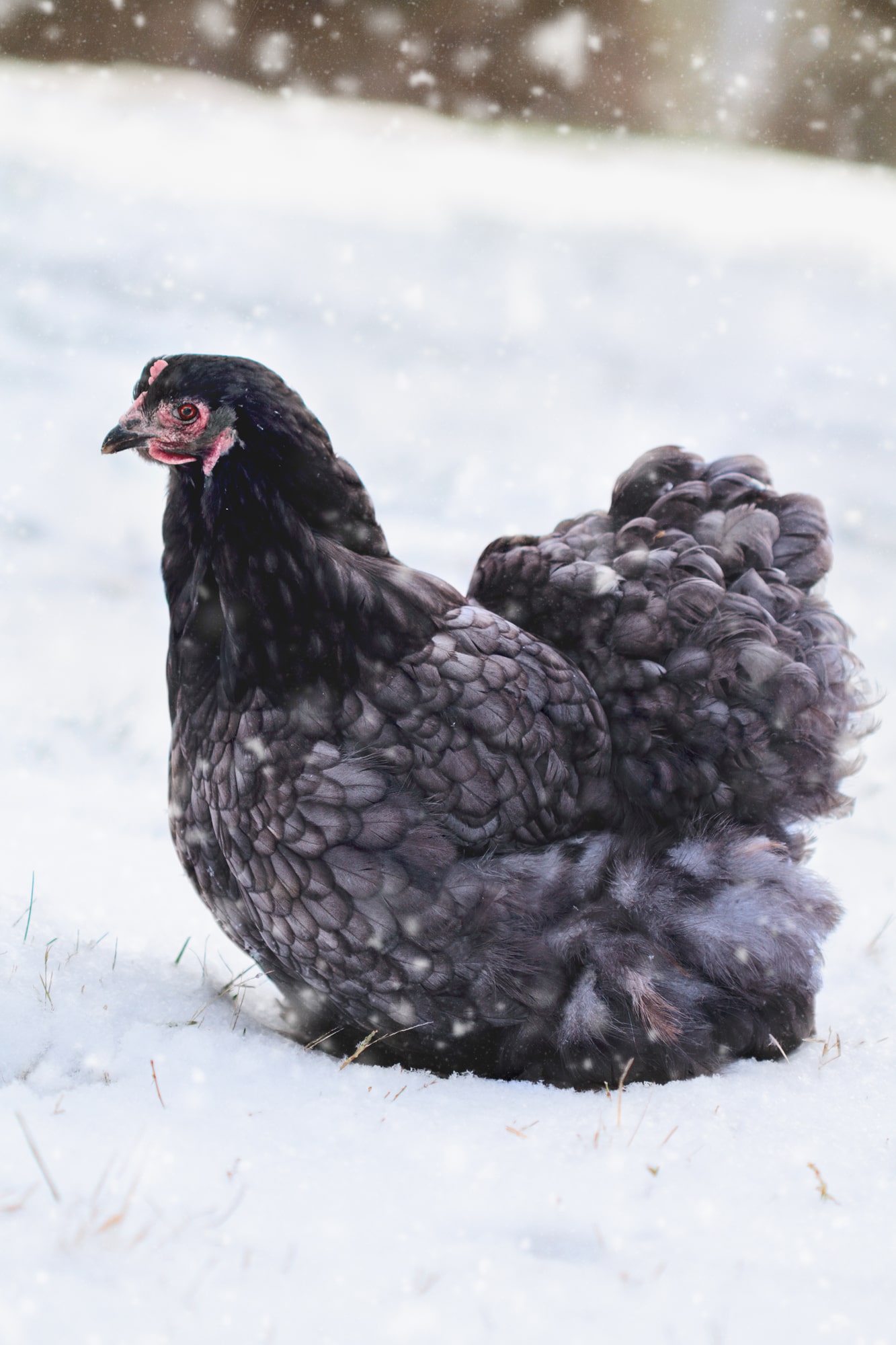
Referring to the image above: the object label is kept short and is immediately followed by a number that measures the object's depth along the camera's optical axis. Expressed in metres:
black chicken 4.30
